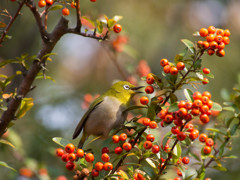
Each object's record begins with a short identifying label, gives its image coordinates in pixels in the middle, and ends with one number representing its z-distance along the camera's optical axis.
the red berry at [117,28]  5.85
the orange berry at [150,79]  5.21
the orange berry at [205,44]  4.74
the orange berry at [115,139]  5.37
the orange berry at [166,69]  4.93
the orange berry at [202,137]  5.17
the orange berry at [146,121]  4.97
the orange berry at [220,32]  4.94
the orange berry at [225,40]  4.89
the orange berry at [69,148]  5.30
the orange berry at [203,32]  4.91
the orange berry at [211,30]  4.95
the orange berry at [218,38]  4.85
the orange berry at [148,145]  4.88
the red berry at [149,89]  5.37
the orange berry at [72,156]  5.22
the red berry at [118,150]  5.34
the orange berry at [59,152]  5.59
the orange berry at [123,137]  5.22
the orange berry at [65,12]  5.86
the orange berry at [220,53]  4.89
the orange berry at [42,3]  5.39
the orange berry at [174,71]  4.82
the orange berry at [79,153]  5.32
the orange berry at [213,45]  4.77
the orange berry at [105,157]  5.29
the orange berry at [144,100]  5.19
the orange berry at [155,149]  4.98
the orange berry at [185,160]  5.04
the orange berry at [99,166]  5.06
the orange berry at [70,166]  5.19
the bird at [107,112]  8.12
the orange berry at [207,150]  5.27
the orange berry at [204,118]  4.74
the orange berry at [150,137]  5.02
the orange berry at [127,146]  5.08
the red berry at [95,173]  5.11
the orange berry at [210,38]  4.79
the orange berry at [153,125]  4.98
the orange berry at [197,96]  4.83
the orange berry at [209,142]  5.29
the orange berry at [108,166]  5.09
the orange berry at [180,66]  4.79
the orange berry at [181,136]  4.62
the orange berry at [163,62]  5.04
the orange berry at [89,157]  5.28
